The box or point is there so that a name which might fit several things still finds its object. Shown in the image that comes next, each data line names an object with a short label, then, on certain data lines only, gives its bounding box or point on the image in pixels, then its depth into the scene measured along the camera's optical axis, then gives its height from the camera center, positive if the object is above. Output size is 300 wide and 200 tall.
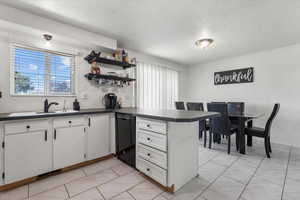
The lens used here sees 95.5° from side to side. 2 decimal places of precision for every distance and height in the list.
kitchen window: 2.18 +0.48
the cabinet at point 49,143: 1.68 -0.65
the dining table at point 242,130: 2.78 -0.63
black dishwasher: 2.15 -0.65
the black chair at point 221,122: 2.83 -0.49
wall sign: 3.91 +0.72
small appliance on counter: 2.95 -0.04
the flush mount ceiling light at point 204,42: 2.83 +1.20
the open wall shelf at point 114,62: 2.81 +0.81
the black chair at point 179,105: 3.83 -0.17
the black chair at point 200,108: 3.37 -0.22
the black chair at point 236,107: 3.51 -0.20
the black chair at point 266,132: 2.62 -0.66
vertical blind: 3.96 +0.43
